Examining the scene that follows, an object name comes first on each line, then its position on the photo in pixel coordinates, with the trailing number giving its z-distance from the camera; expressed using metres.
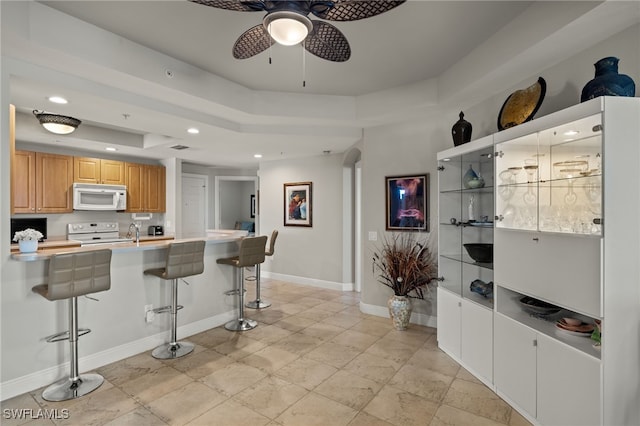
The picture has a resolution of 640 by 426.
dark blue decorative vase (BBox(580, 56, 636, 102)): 1.88
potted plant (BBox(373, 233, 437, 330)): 3.88
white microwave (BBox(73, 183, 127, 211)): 5.25
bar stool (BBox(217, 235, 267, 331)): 3.93
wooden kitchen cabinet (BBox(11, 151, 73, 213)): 4.73
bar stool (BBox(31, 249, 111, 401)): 2.43
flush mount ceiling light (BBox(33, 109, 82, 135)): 3.82
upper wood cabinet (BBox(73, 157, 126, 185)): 5.39
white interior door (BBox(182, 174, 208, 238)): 7.39
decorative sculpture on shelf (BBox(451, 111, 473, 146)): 3.22
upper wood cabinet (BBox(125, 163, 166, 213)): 6.09
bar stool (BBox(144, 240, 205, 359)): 3.21
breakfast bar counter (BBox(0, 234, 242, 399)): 2.51
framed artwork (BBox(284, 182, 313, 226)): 6.28
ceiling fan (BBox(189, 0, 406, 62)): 1.75
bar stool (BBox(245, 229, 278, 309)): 4.83
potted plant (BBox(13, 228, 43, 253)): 2.62
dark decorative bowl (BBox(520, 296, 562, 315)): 2.38
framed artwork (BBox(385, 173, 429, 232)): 4.06
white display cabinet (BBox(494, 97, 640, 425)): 1.75
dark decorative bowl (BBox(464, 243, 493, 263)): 2.85
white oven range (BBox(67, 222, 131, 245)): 5.42
